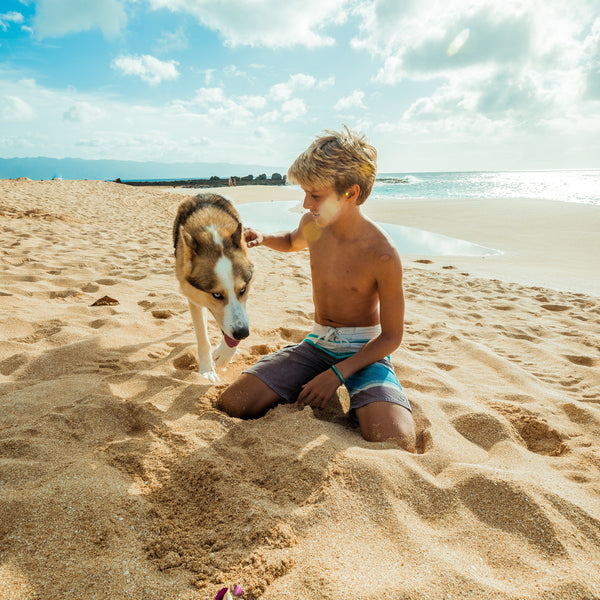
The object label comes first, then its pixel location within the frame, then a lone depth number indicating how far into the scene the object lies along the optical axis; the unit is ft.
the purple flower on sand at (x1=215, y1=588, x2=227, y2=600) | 4.05
